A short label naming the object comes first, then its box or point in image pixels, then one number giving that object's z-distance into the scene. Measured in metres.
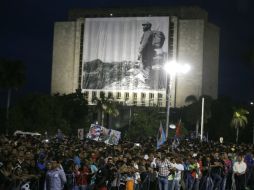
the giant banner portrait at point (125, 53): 129.62
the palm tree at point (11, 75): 76.81
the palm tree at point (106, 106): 114.62
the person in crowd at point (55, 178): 17.28
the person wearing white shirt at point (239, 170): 27.88
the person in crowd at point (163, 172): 23.55
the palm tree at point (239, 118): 107.44
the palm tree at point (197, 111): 110.05
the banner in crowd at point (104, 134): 37.72
